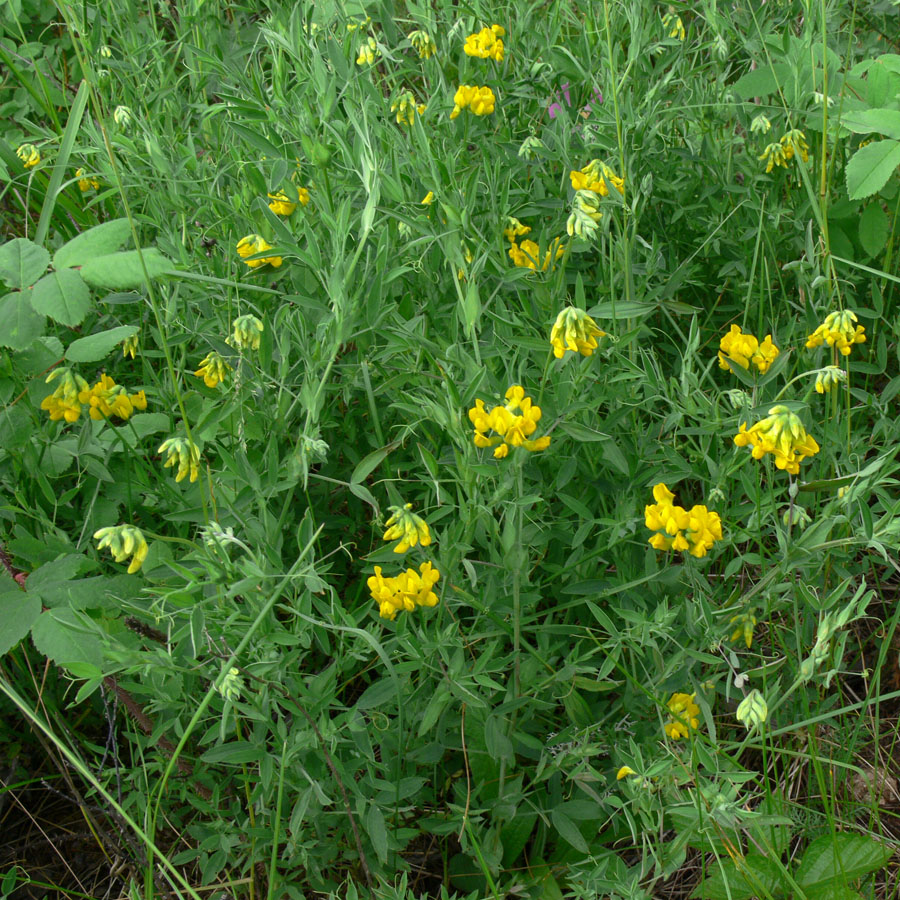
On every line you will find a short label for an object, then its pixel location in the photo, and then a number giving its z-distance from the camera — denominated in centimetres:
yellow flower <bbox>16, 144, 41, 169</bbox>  96
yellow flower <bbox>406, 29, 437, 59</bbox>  90
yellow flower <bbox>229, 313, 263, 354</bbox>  70
